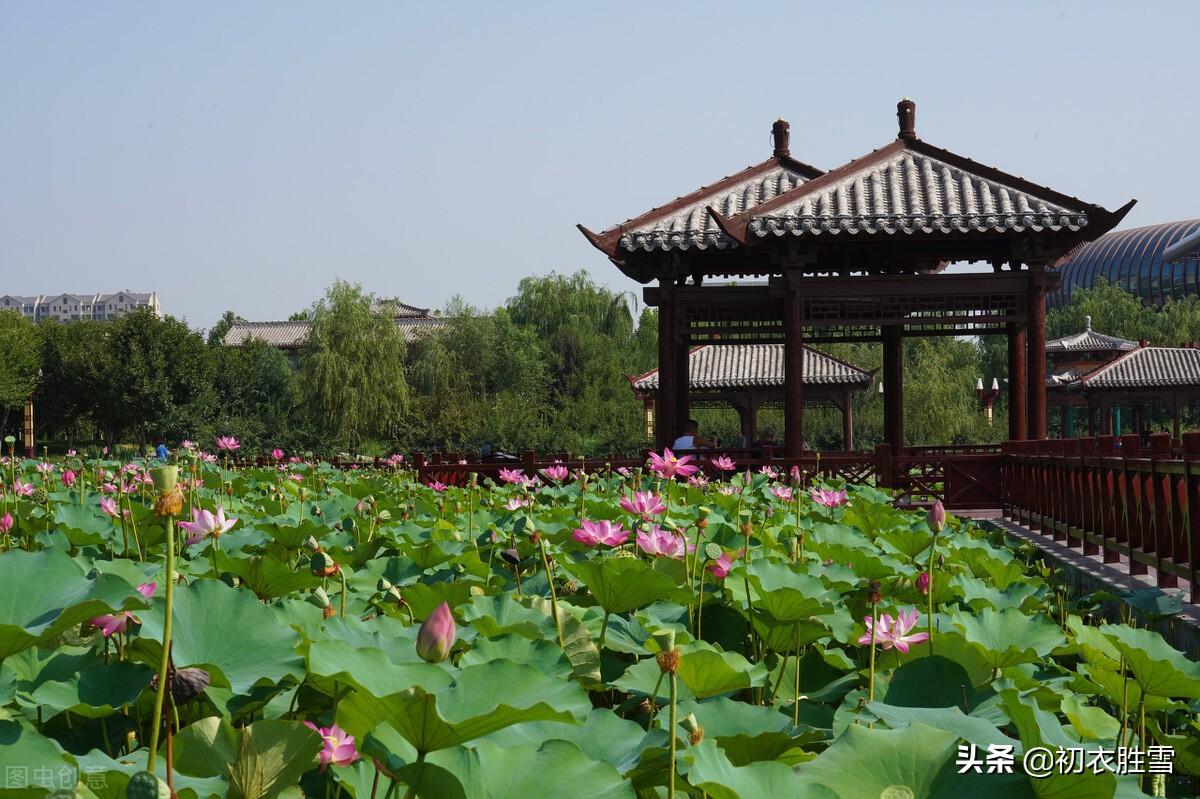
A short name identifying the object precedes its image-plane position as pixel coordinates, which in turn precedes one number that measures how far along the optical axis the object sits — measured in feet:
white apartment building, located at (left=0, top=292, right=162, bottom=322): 565.53
